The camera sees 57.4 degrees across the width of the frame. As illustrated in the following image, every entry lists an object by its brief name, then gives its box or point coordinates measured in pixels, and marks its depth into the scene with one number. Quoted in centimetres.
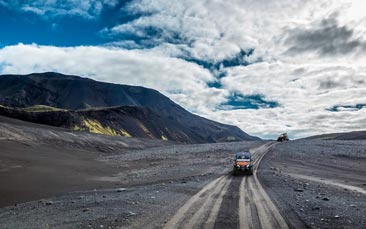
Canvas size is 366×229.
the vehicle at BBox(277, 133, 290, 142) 10362
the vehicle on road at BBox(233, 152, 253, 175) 3086
